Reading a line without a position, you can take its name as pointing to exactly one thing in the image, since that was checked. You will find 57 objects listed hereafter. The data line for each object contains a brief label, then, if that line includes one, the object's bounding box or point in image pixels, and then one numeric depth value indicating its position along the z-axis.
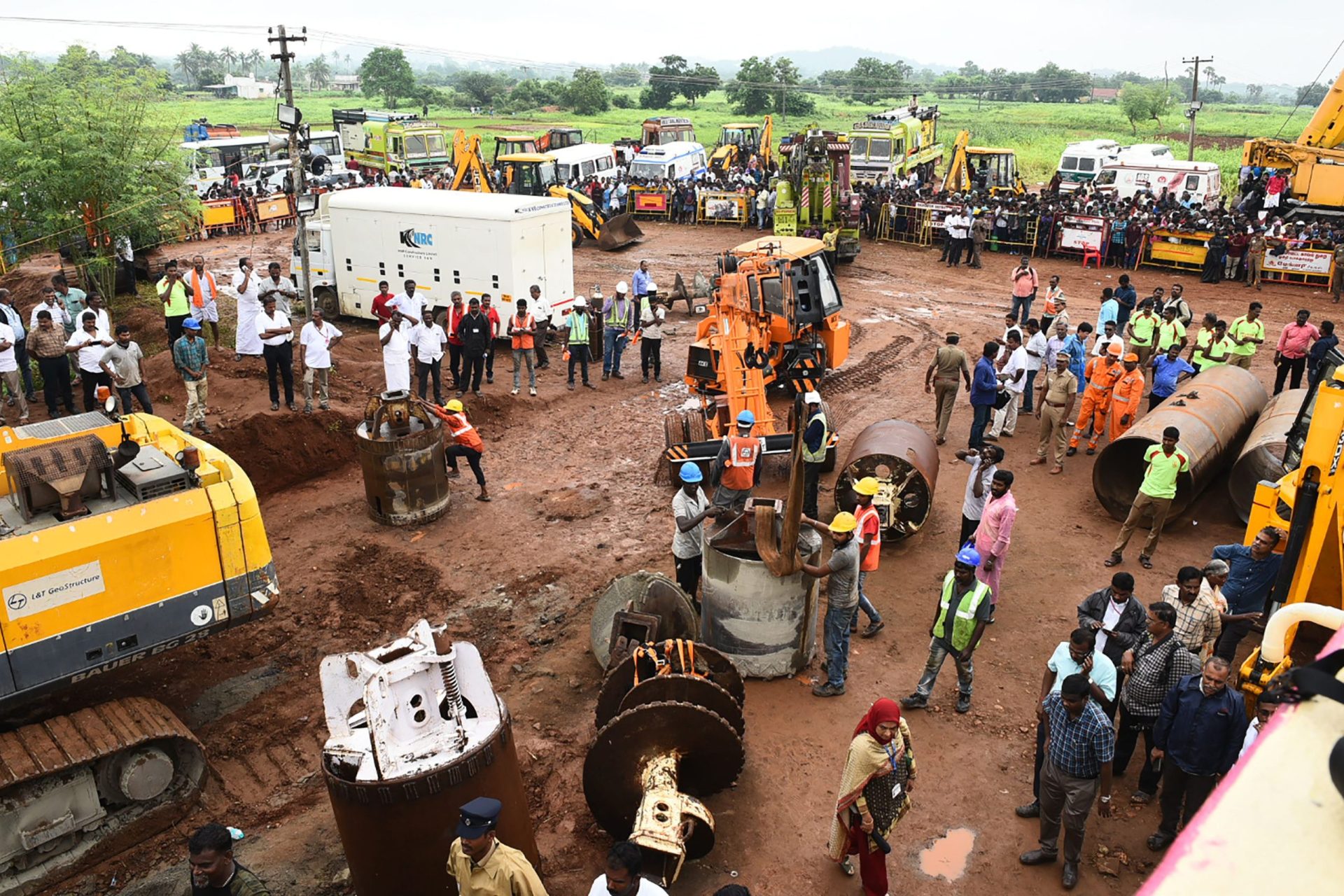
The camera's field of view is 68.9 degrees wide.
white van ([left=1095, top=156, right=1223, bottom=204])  29.73
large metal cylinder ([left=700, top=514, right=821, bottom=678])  8.15
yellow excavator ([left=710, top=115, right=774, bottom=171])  38.72
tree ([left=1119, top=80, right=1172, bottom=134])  69.94
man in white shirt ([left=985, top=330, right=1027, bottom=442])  13.93
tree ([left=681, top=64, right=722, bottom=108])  84.19
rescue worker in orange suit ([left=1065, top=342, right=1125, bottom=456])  12.63
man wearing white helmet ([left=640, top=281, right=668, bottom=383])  16.73
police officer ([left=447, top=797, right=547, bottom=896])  4.97
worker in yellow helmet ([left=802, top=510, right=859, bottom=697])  7.95
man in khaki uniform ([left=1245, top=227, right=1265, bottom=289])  22.16
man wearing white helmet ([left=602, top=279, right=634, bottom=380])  16.81
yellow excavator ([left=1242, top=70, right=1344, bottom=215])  23.94
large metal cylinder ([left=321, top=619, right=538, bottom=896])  5.57
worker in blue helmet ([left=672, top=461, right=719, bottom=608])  8.91
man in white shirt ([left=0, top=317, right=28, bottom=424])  13.02
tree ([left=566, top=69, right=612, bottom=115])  79.00
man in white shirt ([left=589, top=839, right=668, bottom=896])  4.72
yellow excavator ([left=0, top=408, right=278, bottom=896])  6.73
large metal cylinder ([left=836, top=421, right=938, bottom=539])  10.73
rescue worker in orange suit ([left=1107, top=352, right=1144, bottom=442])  12.51
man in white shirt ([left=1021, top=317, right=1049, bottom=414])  14.19
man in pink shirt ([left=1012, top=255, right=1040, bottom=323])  17.75
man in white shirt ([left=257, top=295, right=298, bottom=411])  13.26
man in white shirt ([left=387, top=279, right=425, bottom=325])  14.80
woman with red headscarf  5.84
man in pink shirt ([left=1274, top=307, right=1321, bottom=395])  13.90
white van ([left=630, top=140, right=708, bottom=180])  33.91
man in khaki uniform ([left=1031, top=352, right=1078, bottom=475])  12.38
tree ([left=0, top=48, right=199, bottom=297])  17.27
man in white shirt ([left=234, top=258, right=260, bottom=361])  14.05
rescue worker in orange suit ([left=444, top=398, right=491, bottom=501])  11.99
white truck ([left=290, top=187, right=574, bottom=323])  17.23
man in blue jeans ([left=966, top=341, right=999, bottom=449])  12.73
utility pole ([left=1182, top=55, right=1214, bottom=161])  36.62
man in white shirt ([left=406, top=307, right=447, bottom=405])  14.59
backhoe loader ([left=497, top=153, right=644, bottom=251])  27.97
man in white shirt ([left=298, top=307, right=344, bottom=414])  13.65
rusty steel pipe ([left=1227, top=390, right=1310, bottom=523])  10.82
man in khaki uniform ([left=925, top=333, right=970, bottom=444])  13.14
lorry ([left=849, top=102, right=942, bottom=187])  32.97
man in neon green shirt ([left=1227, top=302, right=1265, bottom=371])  13.88
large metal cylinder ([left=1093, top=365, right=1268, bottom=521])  11.12
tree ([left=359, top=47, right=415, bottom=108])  88.56
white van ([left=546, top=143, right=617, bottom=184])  32.47
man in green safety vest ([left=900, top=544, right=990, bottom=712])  7.45
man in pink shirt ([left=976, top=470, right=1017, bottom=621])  8.72
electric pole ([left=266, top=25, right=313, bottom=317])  17.19
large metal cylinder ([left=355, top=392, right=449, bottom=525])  11.47
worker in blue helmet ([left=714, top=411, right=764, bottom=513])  9.52
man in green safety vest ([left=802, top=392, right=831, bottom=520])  11.06
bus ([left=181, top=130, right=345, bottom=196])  32.59
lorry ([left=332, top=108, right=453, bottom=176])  37.69
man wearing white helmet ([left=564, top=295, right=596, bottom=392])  16.16
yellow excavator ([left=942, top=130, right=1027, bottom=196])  31.48
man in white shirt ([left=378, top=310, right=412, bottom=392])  13.36
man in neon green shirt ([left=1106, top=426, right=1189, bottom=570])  9.93
